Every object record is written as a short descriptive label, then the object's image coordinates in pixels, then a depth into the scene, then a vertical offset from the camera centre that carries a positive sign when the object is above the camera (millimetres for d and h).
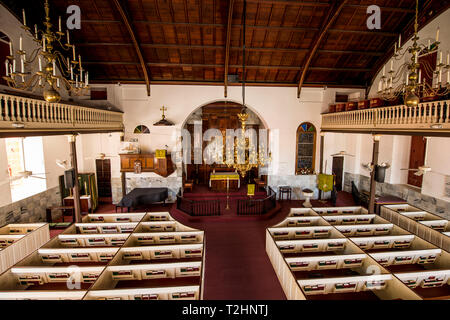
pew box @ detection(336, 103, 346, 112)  11628 +1775
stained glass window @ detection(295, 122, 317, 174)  13242 -389
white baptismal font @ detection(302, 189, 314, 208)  11842 -2699
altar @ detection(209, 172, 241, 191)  13059 -2212
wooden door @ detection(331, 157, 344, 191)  14477 -1718
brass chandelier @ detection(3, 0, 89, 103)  3905 +1229
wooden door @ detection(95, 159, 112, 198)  13070 -1981
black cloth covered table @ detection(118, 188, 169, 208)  10523 -2568
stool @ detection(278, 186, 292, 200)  12820 -2672
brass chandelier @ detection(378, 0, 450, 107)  4672 +1324
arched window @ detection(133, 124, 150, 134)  12383 +669
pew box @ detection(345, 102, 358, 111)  10694 +1686
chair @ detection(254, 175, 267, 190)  13945 -2439
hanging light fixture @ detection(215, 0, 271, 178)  8367 -787
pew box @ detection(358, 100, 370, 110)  9875 +1620
